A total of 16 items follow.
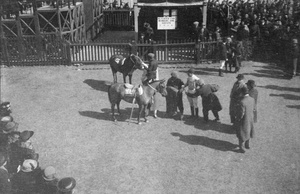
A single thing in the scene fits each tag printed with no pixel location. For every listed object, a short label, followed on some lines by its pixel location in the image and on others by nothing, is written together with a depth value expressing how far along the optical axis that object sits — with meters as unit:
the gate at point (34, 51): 17.48
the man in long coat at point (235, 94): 9.95
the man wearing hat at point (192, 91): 10.90
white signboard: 16.81
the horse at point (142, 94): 10.73
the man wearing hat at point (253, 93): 9.94
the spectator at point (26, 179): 6.69
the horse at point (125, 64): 13.20
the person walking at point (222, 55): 15.27
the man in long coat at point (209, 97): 10.64
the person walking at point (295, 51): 14.75
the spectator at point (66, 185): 6.05
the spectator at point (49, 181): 6.46
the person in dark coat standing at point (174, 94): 11.11
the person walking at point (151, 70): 12.27
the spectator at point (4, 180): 5.95
